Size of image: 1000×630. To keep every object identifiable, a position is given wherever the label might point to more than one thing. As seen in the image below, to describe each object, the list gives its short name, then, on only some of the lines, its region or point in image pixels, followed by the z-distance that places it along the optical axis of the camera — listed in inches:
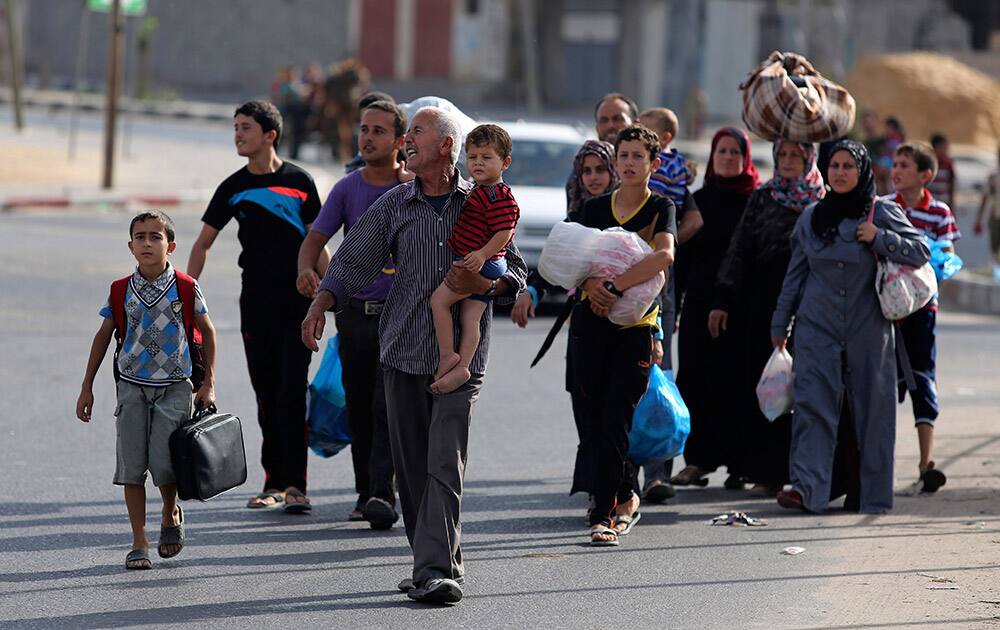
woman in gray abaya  647.1
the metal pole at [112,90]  2041.1
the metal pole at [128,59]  4640.7
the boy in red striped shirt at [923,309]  700.7
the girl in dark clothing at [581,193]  595.2
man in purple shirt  596.1
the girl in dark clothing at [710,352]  703.1
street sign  2222.1
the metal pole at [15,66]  2797.7
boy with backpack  525.0
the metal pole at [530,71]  3284.9
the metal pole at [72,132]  2385.6
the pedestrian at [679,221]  663.1
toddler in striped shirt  493.4
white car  1279.5
